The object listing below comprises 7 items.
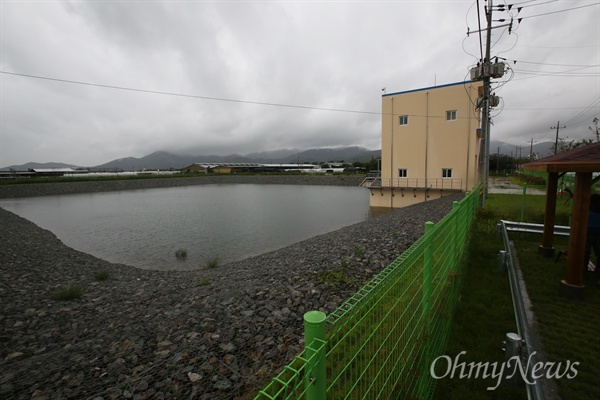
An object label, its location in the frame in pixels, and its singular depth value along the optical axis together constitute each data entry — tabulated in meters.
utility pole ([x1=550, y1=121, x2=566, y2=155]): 45.39
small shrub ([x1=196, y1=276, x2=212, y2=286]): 7.76
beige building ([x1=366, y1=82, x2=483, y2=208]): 20.39
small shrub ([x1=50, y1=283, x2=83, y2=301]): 7.19
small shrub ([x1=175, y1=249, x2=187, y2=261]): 12.55
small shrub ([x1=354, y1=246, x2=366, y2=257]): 9.07
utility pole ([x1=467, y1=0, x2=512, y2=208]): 13.32
